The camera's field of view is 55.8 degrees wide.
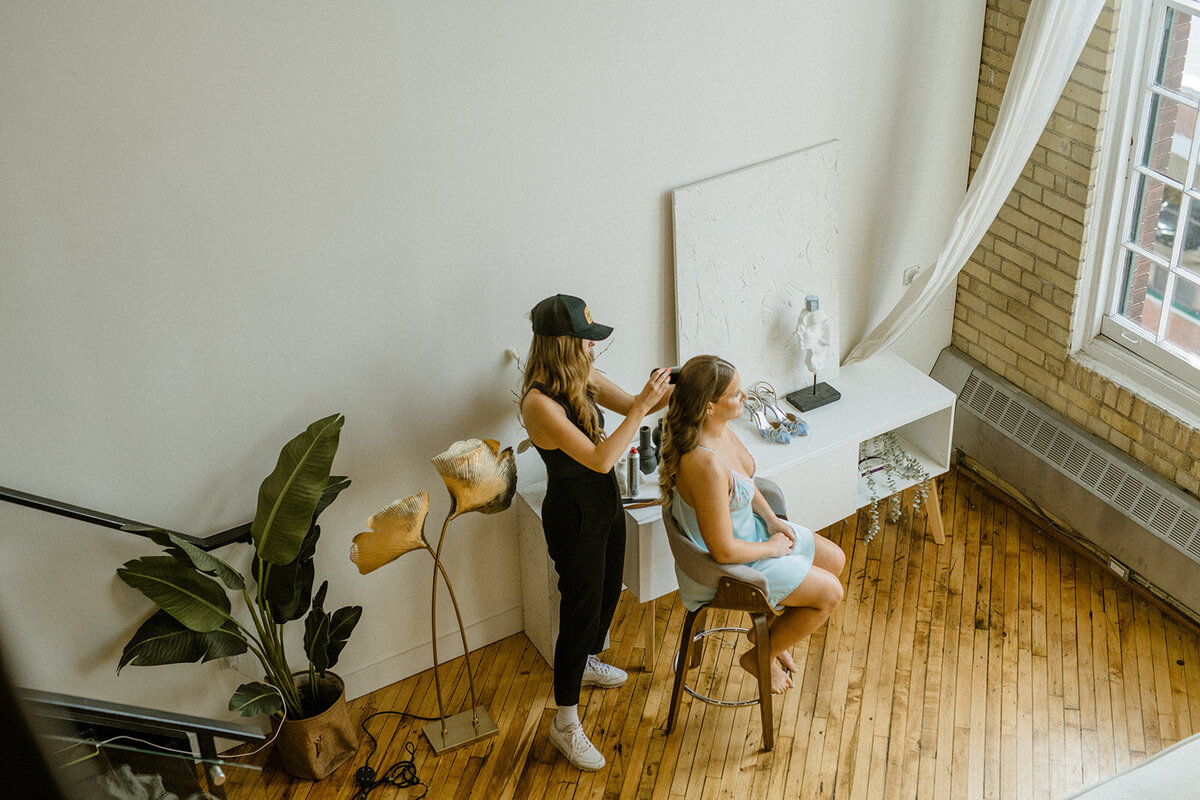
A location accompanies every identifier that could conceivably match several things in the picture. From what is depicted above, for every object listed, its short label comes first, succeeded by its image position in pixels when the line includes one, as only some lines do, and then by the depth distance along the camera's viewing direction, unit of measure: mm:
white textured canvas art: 4340
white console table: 4273
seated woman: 3617
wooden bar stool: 3773
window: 4191
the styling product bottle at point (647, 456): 4332
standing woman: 3623
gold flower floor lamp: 3805
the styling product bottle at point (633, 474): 4203
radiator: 4523
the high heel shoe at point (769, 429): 4562
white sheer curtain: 4140
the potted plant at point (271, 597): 3516
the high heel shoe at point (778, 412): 4613
